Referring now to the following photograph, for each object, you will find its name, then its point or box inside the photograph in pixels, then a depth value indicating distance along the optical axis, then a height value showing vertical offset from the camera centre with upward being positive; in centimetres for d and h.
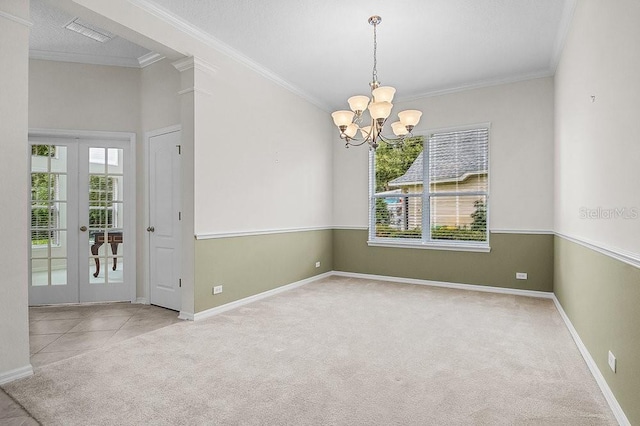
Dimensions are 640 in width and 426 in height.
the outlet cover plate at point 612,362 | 210 -92
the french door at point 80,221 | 432 -10
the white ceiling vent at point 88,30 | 362 +196
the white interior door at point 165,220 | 417 -9
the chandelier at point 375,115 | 312 +90
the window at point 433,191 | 518 +34
